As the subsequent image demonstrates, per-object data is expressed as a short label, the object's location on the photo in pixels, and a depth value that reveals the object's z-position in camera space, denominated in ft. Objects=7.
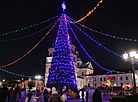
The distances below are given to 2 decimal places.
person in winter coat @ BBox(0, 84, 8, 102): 27.83
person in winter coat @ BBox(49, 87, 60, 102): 18.90
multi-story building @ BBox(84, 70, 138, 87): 174.97
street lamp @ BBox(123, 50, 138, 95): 42.78
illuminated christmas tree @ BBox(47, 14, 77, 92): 78.07
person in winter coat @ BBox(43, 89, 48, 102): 36.60
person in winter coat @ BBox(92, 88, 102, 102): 24.45
